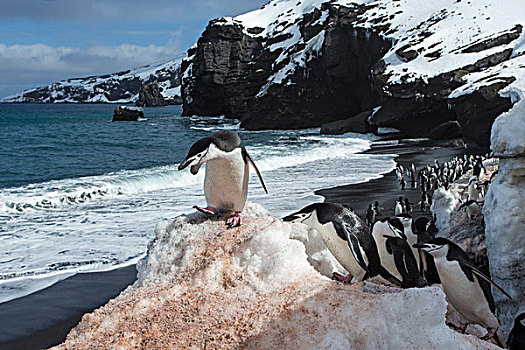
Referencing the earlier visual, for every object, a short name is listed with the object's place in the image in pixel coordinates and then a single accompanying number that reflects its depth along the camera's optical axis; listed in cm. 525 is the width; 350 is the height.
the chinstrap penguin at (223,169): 340
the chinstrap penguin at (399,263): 367
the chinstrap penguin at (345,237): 348
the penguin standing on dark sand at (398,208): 962
